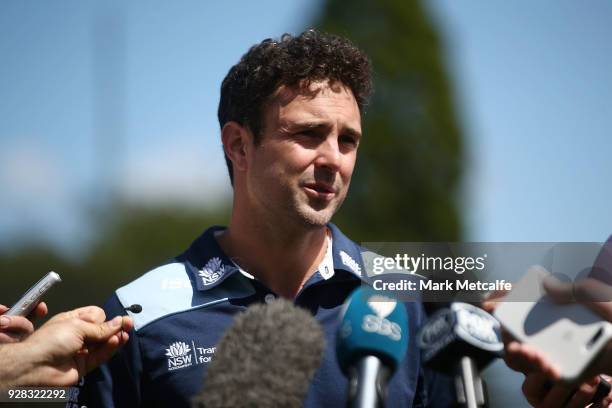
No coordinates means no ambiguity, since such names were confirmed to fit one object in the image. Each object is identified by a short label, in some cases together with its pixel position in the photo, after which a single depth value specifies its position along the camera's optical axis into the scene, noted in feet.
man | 20.76
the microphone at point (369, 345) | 12.66
